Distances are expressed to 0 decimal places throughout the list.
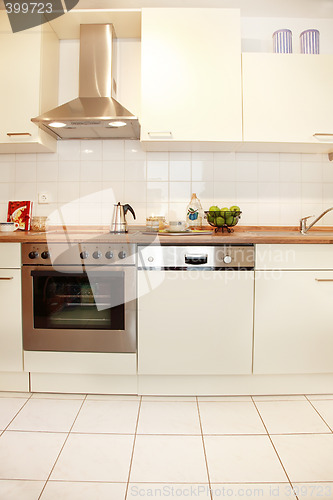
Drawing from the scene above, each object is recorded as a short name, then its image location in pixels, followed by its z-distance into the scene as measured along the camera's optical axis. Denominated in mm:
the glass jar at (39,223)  2389
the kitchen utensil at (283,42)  2180
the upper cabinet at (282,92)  2086
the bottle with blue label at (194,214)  2283
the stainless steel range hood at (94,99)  2076
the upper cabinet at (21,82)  2117
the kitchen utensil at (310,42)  2180
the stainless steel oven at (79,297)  1818
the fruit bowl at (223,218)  2124
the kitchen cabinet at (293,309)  1814
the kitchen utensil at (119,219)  2217
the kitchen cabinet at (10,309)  1843
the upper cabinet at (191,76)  2070
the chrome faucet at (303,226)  2307
